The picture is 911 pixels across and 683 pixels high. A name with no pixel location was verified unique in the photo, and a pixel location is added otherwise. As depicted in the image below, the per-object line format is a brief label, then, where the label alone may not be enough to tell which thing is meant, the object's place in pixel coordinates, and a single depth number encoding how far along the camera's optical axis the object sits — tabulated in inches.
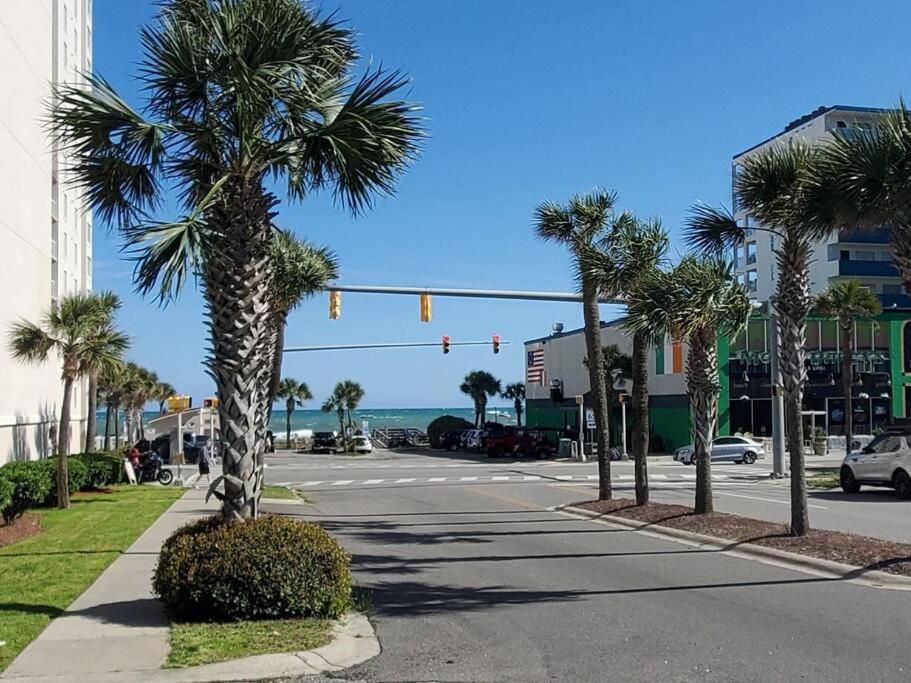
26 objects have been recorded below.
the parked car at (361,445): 2571.6
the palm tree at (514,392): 3034.0
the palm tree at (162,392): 2910.9
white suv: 979.3
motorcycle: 1321.4
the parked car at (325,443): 2701.8
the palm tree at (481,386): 3034.0
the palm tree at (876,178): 440.8
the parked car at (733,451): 1774.0
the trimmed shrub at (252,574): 355.9
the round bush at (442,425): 2711.6
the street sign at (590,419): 1940.5
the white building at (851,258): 2389.3
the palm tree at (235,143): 388.5
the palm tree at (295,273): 1064.2
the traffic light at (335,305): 1153.7
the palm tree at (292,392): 3393.2
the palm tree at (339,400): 3272.6
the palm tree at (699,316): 630.5
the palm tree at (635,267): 764.0
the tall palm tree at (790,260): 552.7
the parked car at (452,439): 2605.8
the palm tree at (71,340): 944.9
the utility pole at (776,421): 1221.7
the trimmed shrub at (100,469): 1085.8
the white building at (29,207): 976.8
